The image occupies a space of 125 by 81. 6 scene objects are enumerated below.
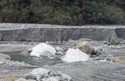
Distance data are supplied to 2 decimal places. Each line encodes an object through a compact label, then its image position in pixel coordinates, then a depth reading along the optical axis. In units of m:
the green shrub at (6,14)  30.09
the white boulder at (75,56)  17.97
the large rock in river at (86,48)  20.06
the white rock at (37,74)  12.84
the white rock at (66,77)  12.95
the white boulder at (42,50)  19.71
